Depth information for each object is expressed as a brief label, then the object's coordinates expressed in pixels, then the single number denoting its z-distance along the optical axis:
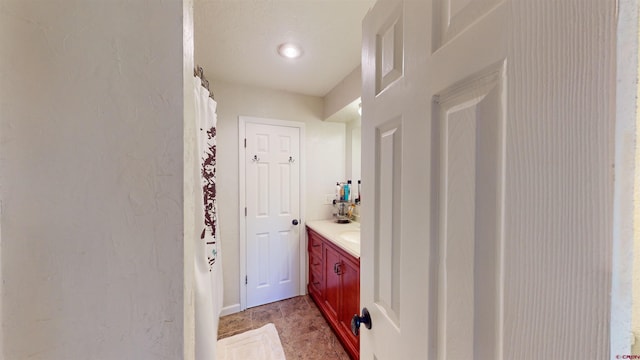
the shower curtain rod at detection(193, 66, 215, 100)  1.28
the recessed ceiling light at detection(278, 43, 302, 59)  1.58
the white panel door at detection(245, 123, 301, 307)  2.27
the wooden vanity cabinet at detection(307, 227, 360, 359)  1.55
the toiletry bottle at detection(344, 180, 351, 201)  2.57
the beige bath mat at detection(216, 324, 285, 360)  1.66
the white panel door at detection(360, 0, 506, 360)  0.35
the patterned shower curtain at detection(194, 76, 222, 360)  0.89
